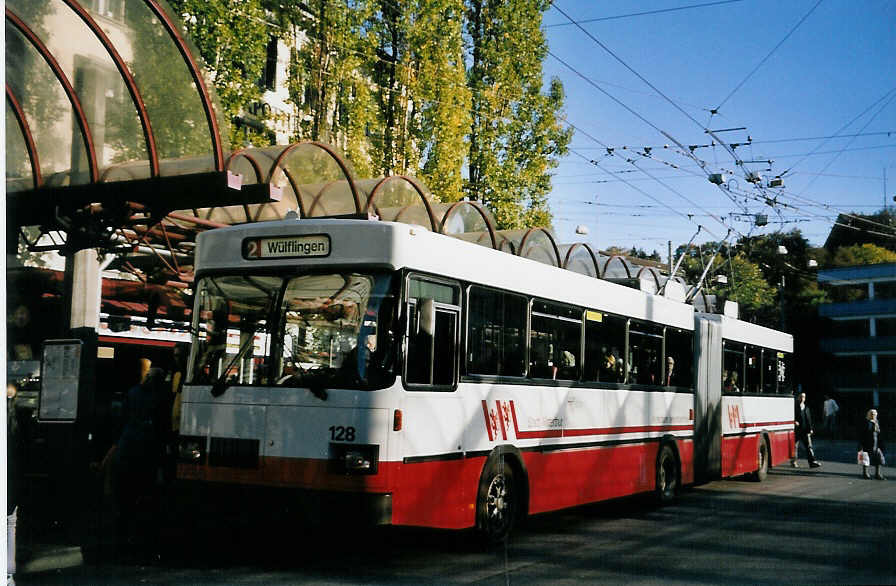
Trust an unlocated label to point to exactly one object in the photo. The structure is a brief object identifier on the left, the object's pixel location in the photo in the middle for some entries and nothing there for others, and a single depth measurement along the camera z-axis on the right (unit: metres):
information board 9.46
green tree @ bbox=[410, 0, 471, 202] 25.69
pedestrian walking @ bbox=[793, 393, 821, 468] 23.62
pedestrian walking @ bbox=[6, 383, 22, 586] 10.54
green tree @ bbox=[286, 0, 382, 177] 24.19
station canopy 11.86
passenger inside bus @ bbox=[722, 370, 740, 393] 17.16
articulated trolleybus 8.24
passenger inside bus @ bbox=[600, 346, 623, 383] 12.47
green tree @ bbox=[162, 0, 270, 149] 19.98
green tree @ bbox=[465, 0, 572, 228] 27.97
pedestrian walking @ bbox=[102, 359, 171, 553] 9.98
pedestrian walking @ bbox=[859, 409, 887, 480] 20.59
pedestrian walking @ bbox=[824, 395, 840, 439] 38.69
